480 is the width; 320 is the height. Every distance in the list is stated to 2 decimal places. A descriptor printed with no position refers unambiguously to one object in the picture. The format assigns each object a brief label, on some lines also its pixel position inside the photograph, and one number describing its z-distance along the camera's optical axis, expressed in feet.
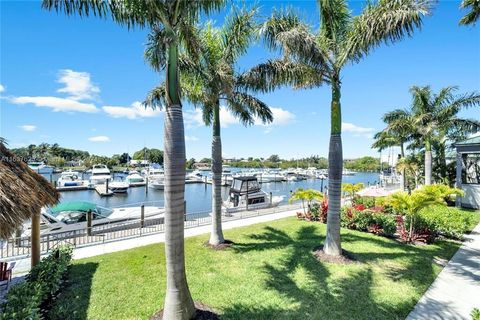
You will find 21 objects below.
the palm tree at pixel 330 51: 24.84
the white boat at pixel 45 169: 213.93
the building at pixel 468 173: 55.42
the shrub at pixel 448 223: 36.27
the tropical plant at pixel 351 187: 57.82
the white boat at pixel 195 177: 193.26
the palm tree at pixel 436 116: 57.77
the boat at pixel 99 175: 157.75
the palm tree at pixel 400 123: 63.64
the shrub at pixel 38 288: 14.03
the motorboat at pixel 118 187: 135.03
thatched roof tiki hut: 16.85
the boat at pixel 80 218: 43.88
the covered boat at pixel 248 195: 68.44
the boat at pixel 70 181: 144.87
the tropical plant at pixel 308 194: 45.09
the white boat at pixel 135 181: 161.74
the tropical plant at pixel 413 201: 32.65
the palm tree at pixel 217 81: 29.53
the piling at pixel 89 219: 39.70
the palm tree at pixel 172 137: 15.93
